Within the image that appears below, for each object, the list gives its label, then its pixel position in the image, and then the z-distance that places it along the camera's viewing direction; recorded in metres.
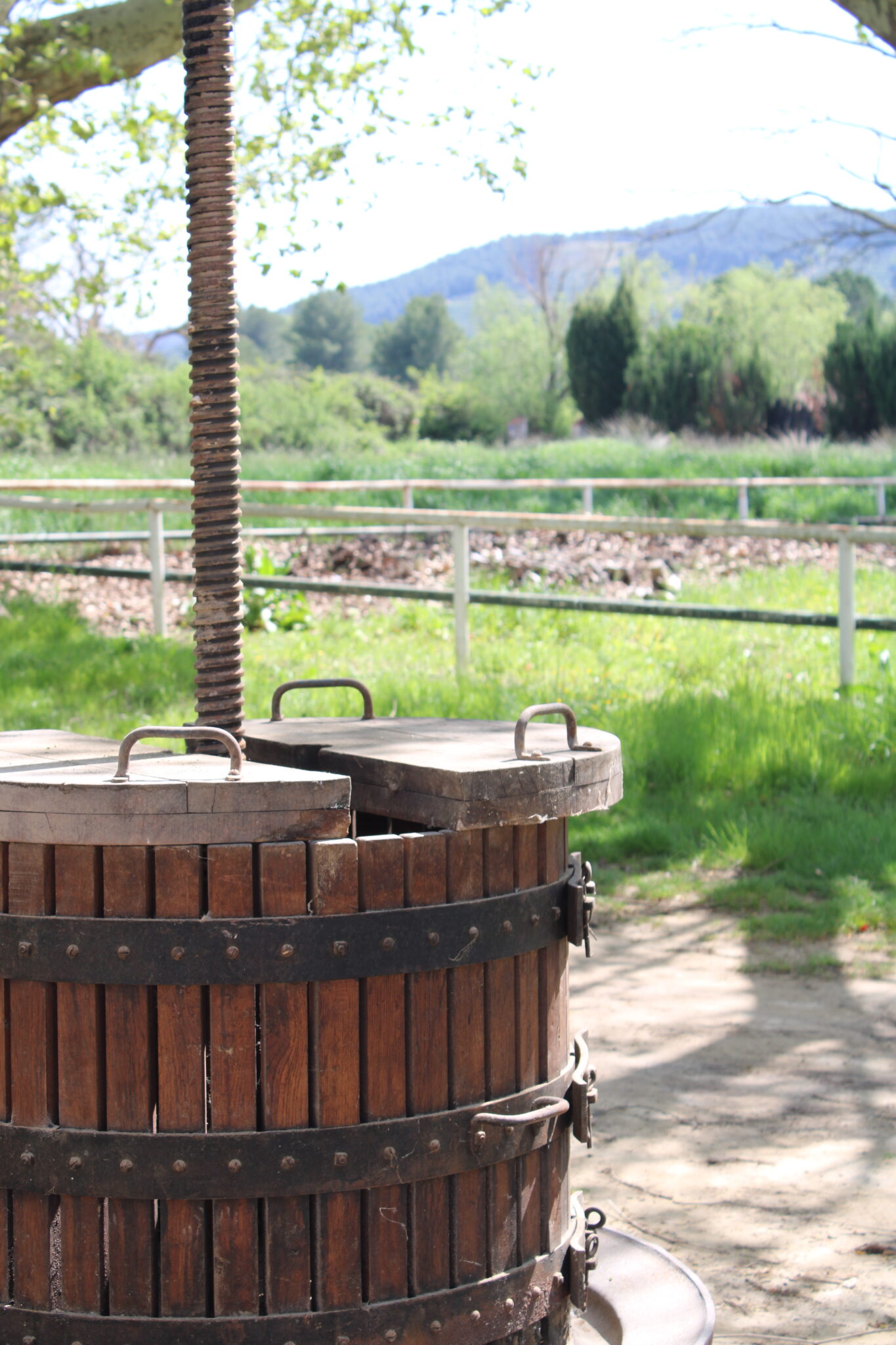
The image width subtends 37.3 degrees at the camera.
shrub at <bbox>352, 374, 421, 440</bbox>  65.56
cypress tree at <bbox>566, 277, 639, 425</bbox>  48.03
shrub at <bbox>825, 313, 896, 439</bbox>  40.28
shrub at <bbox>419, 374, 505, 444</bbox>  66.00
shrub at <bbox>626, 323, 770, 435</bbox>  43.94
